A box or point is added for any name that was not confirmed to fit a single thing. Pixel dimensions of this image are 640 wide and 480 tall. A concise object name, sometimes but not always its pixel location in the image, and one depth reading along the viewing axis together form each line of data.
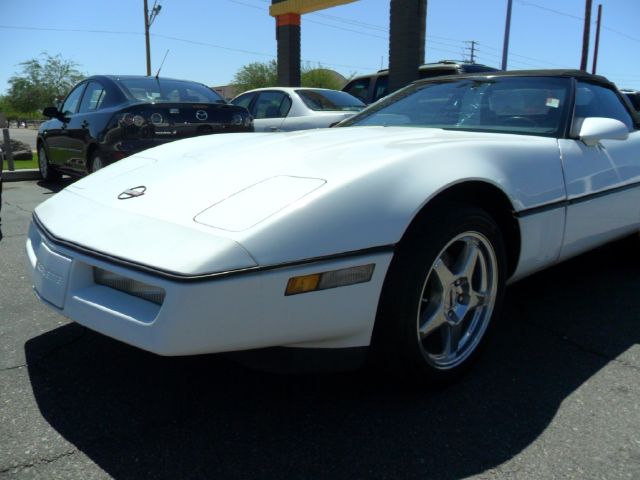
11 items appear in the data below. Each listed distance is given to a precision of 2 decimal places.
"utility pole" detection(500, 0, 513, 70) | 17.25
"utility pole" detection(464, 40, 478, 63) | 68.81
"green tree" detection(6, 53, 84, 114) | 48.81
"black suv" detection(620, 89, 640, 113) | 10.31
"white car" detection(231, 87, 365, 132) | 7.14
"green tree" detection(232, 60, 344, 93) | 53.16
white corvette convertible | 1.62
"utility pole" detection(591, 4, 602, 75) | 30.53
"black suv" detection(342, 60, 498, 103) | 10.06
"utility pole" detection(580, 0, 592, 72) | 21.19
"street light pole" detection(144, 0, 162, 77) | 30.38
